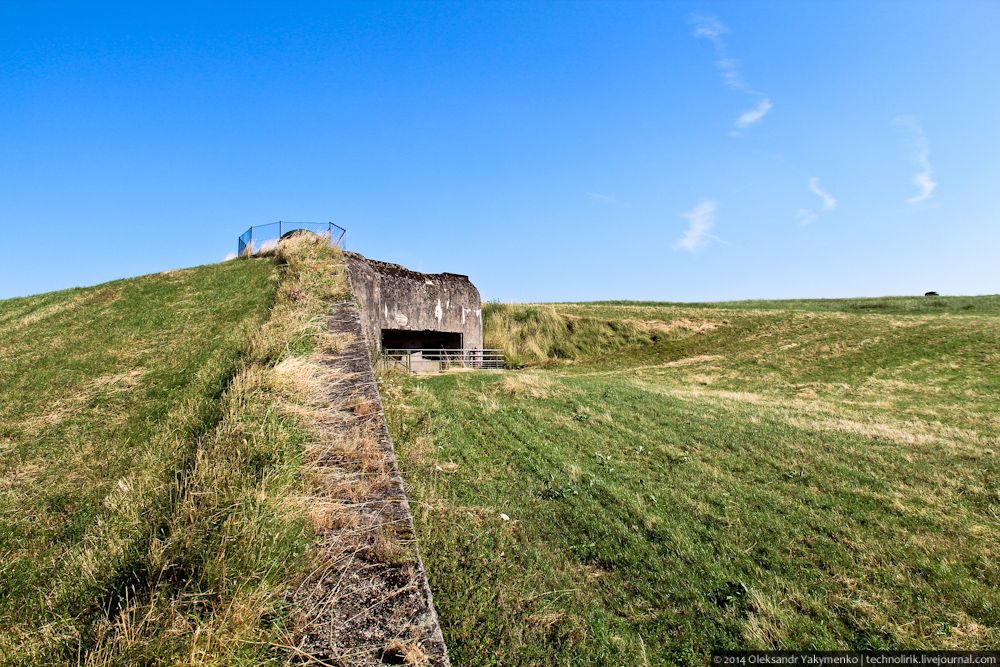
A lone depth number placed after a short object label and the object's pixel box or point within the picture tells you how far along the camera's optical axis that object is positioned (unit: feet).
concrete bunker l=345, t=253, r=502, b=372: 55.47
